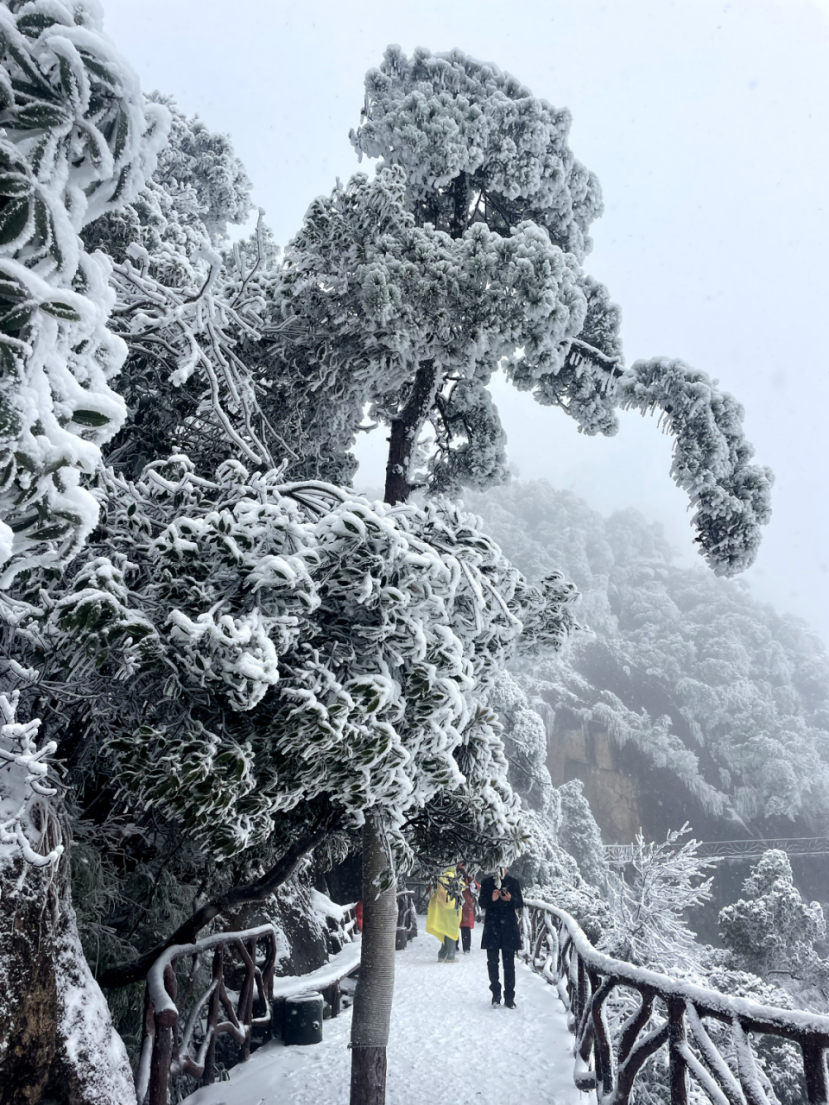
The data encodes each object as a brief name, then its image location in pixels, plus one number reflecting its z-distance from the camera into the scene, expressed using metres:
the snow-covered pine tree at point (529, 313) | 5.33
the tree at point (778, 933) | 15.32
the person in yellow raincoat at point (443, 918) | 10.01
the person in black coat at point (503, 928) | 7.21
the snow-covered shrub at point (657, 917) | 11.82
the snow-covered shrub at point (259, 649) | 3.01
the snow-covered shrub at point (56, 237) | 1.24
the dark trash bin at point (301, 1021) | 6.10
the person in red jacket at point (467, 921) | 11.51
